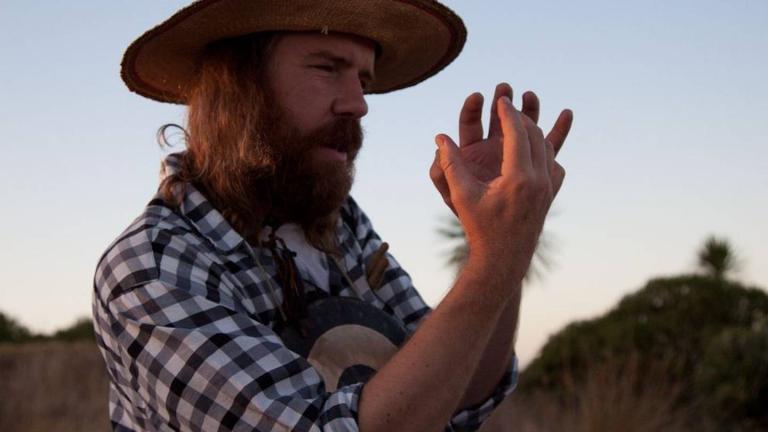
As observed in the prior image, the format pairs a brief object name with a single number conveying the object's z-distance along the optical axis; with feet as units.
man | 6.54
